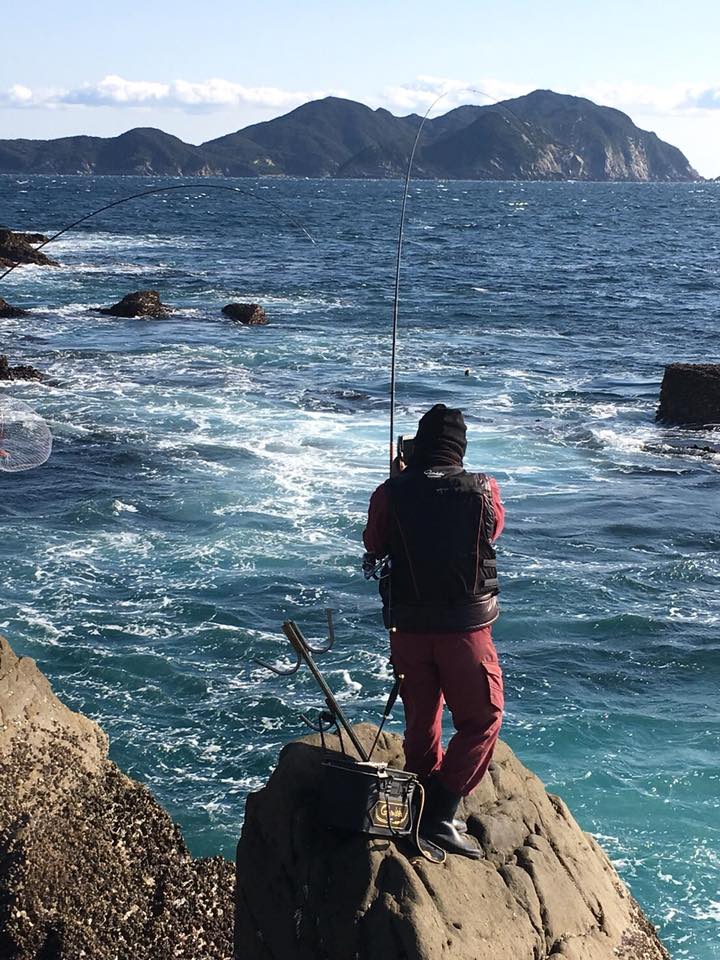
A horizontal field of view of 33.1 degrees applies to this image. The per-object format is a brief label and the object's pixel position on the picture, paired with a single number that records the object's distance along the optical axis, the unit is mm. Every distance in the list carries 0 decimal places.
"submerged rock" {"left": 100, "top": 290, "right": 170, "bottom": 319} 32594
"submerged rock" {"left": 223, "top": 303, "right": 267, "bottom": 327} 32094
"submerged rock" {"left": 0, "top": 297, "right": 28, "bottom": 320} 31766
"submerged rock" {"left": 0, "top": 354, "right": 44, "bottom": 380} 23078
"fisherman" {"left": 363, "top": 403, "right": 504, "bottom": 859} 4582
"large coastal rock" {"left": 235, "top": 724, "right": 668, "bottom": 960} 4383
